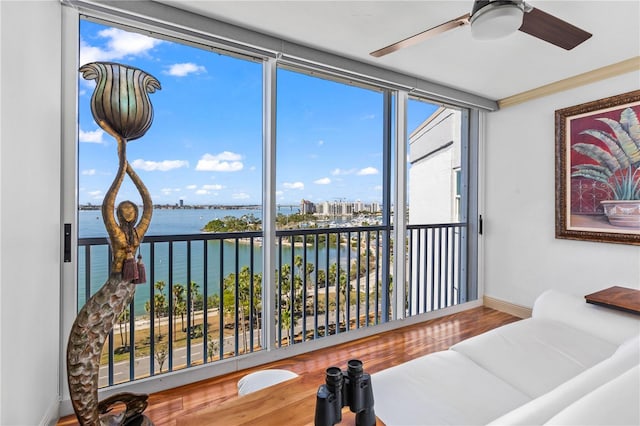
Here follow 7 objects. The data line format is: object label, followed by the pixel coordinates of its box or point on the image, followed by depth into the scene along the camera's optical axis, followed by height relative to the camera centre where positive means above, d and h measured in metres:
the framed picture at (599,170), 2.76 +0.39
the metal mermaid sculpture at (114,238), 1.41 -0.11
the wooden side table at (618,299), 1.90 -0.52
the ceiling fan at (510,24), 1.55 +0.98
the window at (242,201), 2.13 +0.10
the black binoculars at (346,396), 0.97 -0.54
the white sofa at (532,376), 0.83 -0.69
